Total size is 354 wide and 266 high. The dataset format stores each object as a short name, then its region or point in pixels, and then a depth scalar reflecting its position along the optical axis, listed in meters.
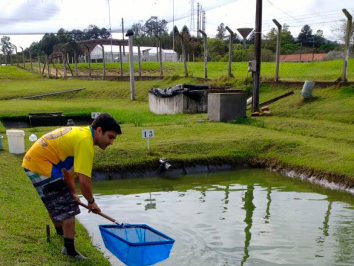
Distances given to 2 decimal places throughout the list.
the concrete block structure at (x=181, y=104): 17.69
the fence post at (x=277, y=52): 17.25
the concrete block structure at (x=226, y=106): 14.47
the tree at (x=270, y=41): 43.62
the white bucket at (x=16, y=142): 9.87
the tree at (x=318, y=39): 50.72
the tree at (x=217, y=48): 43.79
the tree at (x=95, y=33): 95.75
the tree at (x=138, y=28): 96.25
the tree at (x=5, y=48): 64.19
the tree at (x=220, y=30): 67.39
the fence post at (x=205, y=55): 22.65
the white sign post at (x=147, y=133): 9.69
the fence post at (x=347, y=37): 14.74
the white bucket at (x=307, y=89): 14.95
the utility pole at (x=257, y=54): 15.65
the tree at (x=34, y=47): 78.62
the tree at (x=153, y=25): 99.94
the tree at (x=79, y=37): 95.71
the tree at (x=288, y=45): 49.88
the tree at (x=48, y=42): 75.25
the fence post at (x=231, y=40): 20.31
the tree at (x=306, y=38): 52.03
